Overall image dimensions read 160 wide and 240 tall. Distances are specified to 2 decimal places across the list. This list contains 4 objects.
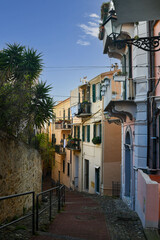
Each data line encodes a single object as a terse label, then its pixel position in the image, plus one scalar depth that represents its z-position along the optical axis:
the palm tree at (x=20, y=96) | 10.68
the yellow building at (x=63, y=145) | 31.25
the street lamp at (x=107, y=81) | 12.87
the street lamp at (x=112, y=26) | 6.92
